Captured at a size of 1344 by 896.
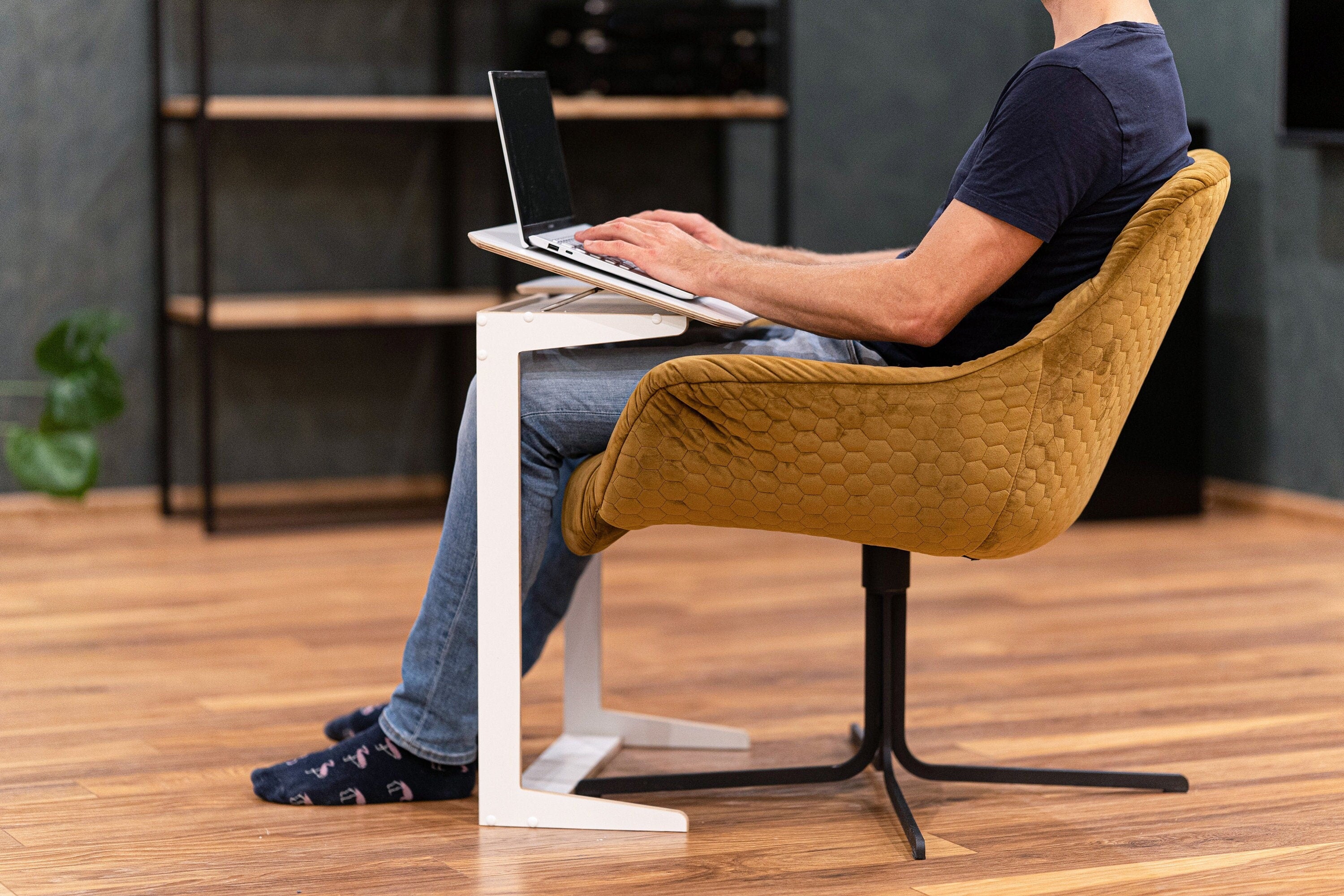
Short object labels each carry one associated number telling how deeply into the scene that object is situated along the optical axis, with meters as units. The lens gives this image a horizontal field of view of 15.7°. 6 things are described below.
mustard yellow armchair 5.63
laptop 5.72
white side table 5.74
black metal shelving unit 7.84
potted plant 7.72
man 5.60
